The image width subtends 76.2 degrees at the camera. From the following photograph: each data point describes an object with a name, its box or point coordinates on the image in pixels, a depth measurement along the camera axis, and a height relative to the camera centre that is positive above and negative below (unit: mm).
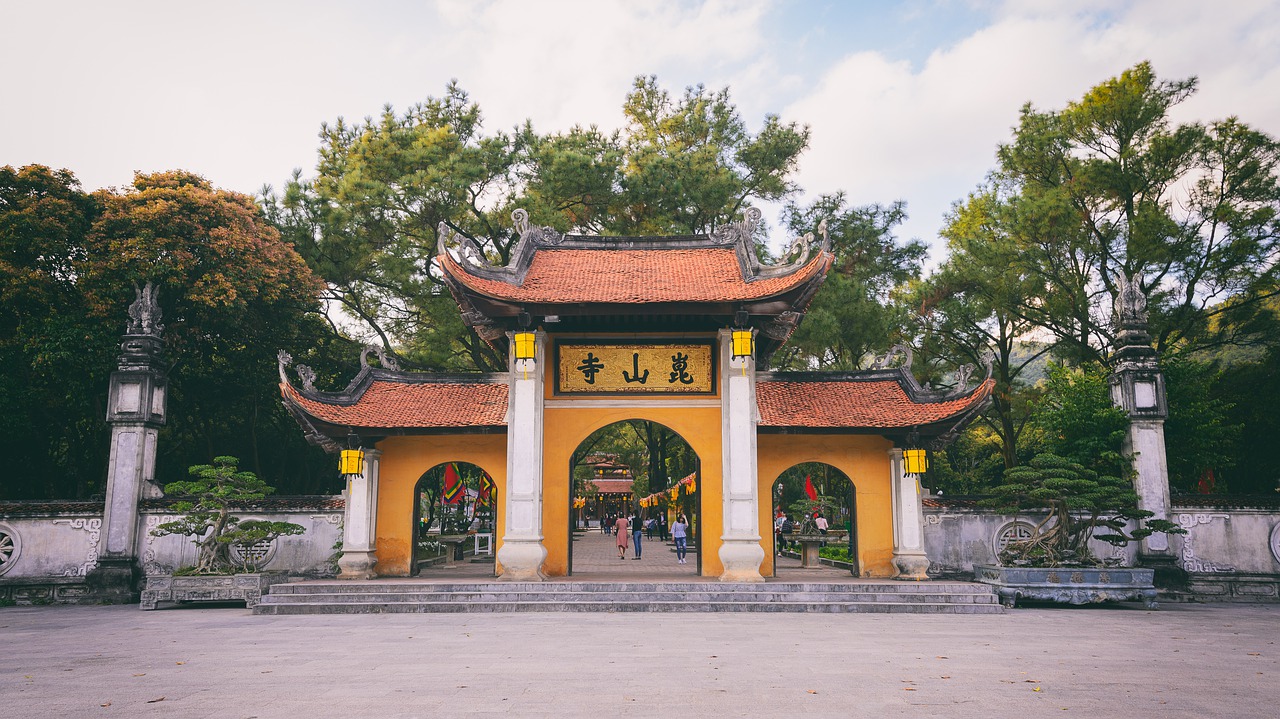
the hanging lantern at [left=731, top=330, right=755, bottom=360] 14156 +2549
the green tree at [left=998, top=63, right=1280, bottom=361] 20984 +7440
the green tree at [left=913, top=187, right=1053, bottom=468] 22859 +5477
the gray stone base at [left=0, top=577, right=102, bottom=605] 14625 -1796
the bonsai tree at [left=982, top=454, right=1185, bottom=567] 13102 -261
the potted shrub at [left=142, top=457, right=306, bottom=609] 13007 -759
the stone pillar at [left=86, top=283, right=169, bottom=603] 14703 +644
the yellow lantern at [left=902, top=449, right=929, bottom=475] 14570 +553
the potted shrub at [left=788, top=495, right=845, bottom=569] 19266 -1079
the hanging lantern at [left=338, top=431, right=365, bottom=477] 14555 +593
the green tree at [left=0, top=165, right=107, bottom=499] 16969 +3680
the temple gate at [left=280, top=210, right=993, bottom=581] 14039 +1482
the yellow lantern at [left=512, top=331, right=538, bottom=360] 14203 +2529
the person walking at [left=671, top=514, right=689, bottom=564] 19828 -1069
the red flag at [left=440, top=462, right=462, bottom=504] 20172 +121
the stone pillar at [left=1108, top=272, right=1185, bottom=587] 14672 +1414
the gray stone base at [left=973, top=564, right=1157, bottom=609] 12797 -1416
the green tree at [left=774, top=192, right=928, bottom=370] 25094 +7557
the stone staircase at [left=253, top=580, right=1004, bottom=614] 12180 -1593
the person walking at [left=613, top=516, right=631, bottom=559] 21266 -1057
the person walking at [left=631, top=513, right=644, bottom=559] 21391 -1043
